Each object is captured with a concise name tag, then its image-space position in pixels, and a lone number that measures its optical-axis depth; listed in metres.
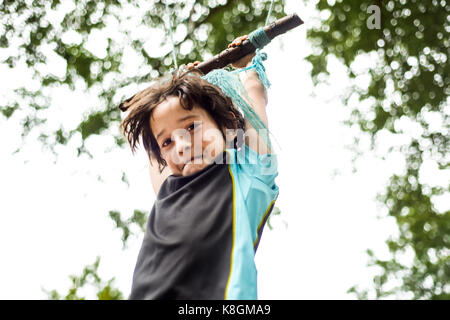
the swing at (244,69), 1.17
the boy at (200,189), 0.87
